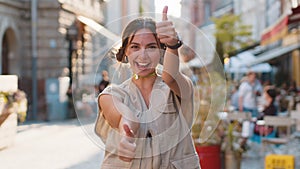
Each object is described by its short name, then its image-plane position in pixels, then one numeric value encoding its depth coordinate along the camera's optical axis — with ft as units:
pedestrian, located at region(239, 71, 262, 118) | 39.04
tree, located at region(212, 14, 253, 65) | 109.13
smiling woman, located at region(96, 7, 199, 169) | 7.04
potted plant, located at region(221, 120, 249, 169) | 24.21
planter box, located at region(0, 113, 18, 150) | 28.94
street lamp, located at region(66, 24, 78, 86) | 64.54
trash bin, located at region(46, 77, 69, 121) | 59.36
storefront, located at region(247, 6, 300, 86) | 45.08
